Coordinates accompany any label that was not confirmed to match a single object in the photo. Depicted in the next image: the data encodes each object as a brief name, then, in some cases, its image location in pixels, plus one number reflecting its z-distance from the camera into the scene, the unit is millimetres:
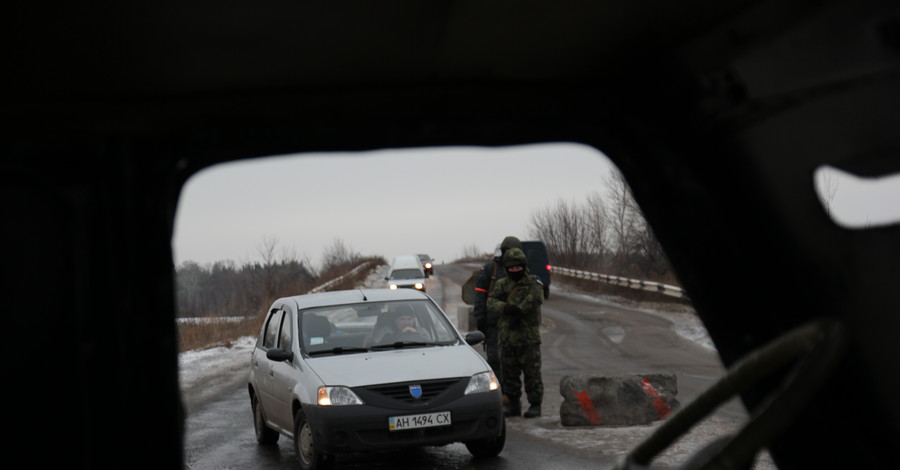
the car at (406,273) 37938
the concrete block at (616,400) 10836
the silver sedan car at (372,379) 8828
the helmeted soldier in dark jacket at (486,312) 12562
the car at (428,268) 57434
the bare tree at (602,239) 44719
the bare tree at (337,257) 57000
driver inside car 10070
